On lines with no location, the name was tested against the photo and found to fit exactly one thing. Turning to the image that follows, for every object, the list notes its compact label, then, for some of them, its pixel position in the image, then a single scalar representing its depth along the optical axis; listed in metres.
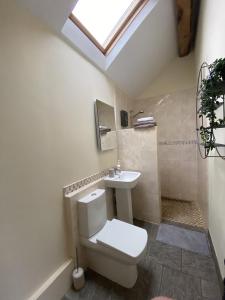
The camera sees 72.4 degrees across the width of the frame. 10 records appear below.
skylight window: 1.62
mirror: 1.99
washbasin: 1.93
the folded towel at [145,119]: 2.21
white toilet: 1.28
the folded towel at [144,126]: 2.19
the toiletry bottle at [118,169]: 2.28
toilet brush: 1.37
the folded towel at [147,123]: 2.18
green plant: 0.76
